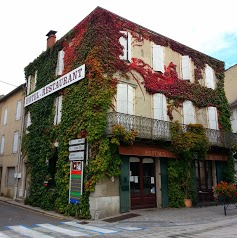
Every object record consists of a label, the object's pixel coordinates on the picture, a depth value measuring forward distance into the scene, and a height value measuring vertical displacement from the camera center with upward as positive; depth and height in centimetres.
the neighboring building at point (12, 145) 1795 +237
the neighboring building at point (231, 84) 2364 +824
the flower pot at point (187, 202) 1383 -107
